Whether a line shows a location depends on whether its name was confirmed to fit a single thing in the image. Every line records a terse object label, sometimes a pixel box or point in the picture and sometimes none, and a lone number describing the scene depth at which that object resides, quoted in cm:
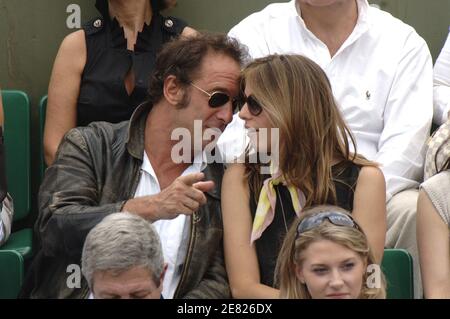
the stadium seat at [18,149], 877
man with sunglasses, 680
